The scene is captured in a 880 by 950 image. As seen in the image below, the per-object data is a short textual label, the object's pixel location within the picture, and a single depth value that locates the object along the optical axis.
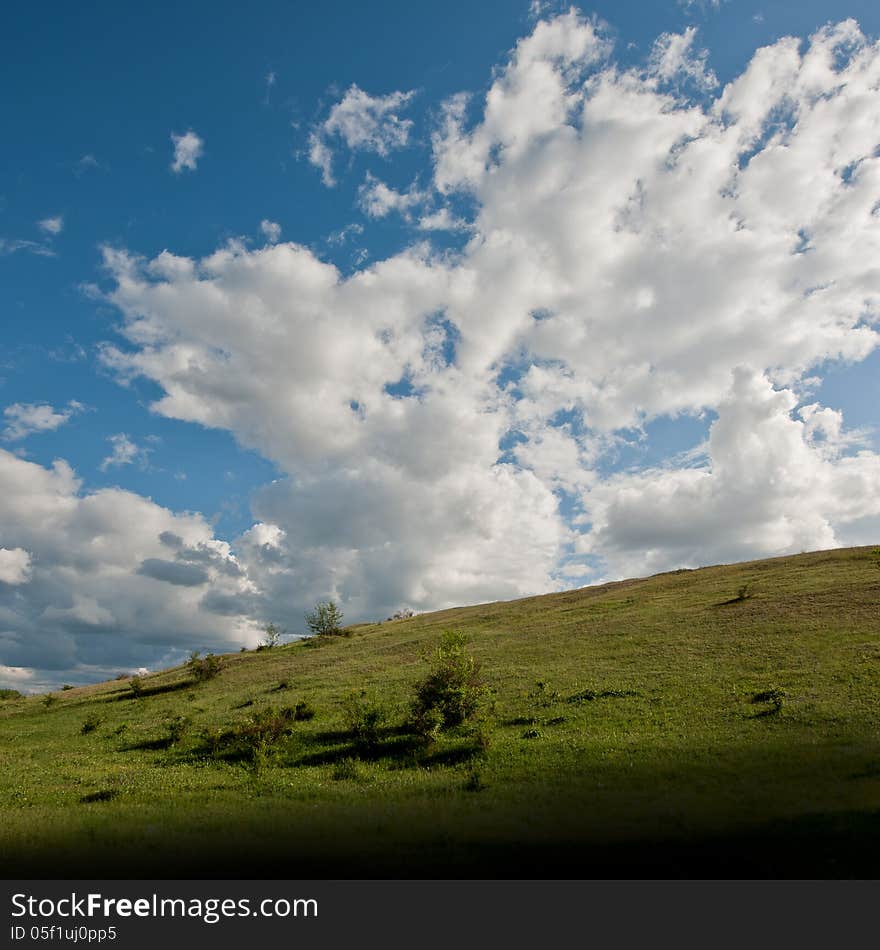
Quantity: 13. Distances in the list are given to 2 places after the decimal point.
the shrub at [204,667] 70.06
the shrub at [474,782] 23.59
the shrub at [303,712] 39.43
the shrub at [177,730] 37.50
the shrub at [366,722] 31.35
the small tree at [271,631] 99.56
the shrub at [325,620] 112.44
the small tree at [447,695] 32.06
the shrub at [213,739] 33.66
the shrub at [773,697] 30.13
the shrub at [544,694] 37.34
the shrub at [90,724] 45.47
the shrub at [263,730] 32.31
